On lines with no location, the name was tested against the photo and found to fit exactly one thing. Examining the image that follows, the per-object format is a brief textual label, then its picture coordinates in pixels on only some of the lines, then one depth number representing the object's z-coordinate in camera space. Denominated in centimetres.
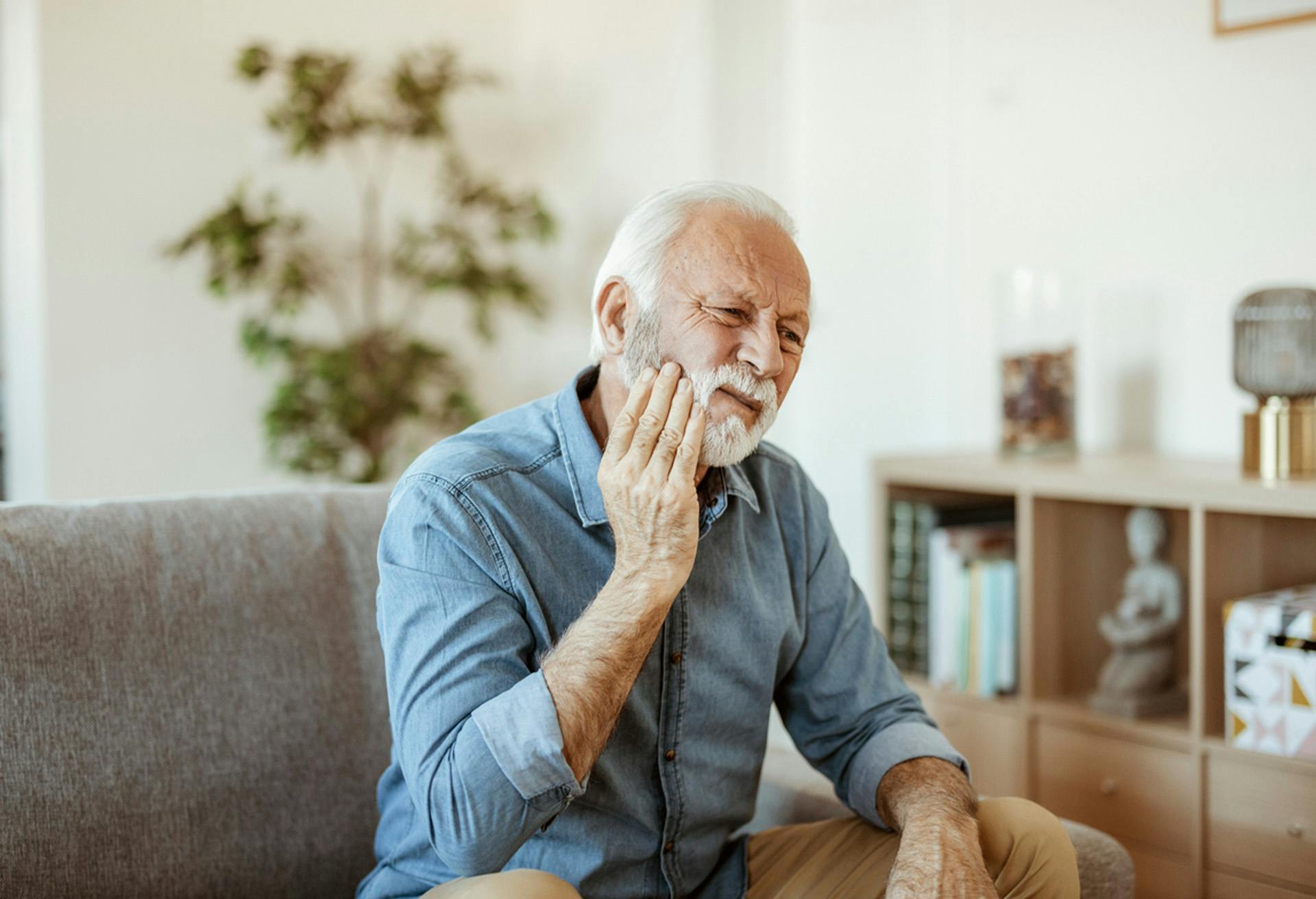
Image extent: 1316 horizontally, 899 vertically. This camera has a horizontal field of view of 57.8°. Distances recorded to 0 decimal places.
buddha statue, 191
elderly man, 109
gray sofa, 127
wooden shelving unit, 168
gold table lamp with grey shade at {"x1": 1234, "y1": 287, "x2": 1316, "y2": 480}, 178
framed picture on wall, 202
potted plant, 304
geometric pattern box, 163
